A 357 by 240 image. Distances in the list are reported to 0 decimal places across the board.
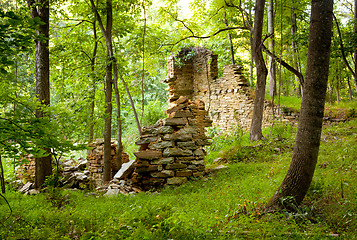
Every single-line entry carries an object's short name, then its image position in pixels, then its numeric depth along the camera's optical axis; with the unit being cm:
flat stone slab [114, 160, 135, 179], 692
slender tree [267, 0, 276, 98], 1188
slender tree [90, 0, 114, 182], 796
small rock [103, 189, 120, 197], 612
